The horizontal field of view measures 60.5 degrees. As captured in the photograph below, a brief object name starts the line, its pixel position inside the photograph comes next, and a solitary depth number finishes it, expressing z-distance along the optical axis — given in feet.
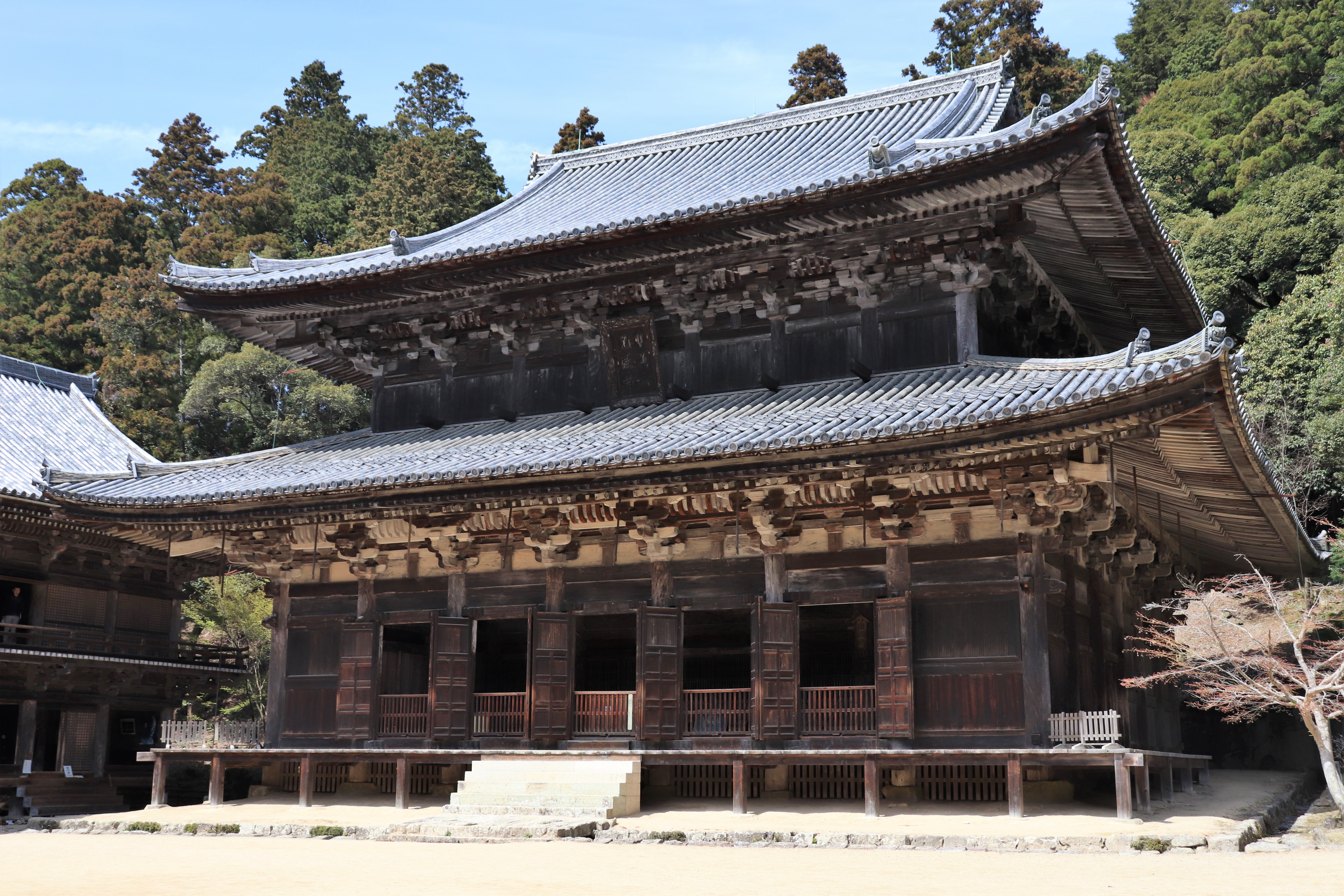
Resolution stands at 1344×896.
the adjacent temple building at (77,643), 76.74
